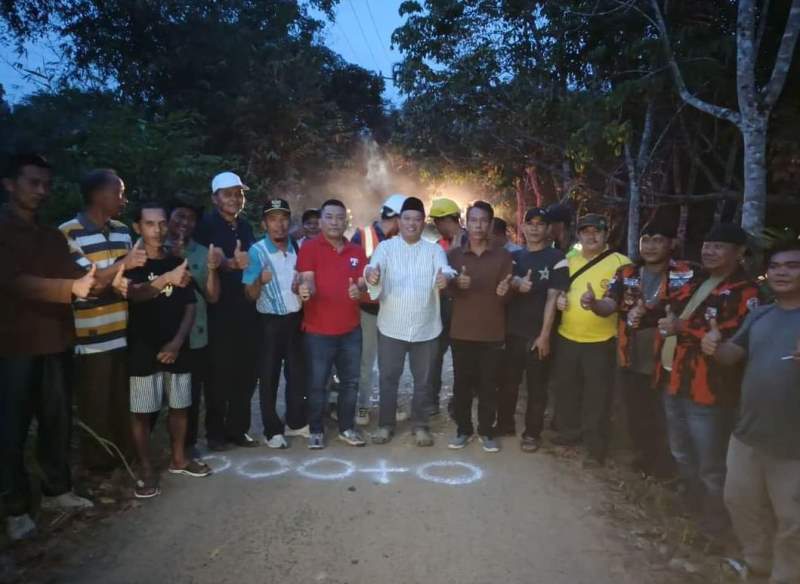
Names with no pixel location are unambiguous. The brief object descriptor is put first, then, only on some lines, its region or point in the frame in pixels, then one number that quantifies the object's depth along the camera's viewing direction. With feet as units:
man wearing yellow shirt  15.57
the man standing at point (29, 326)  11.21
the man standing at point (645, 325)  13.96
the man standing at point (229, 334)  15.90
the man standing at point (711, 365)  11.60
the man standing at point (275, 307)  16.31
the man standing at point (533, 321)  16.47
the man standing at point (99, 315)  13.19
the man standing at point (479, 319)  16.40
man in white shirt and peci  16.47
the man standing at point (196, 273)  14.76
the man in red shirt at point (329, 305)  16.25
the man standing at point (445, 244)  20.01
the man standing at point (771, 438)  9.57
